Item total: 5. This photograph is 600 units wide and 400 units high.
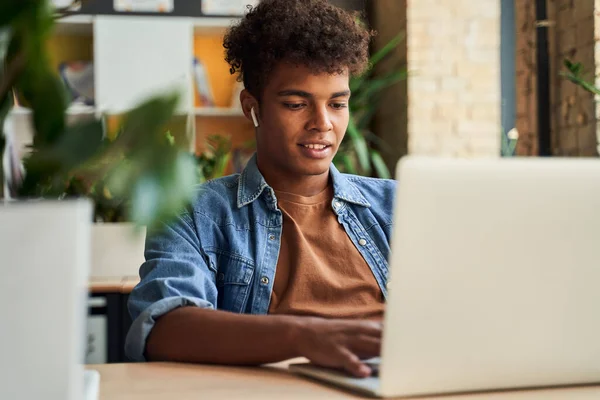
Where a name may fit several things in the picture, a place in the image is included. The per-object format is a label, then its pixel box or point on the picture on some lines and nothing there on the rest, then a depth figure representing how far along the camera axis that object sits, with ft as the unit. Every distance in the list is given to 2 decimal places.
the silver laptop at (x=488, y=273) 2.52
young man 4.99
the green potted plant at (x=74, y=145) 1.63
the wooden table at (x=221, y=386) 2.93
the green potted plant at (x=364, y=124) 12.59
